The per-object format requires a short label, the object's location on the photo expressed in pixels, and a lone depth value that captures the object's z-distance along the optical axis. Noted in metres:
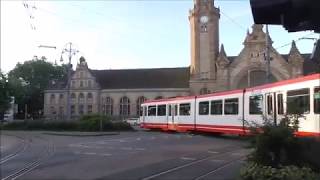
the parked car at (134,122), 41.92
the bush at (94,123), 29.43
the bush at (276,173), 5.69
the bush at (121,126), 29.49
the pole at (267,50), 23.53
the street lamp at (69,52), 32.92
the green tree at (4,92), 35.99
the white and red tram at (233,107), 11.16
